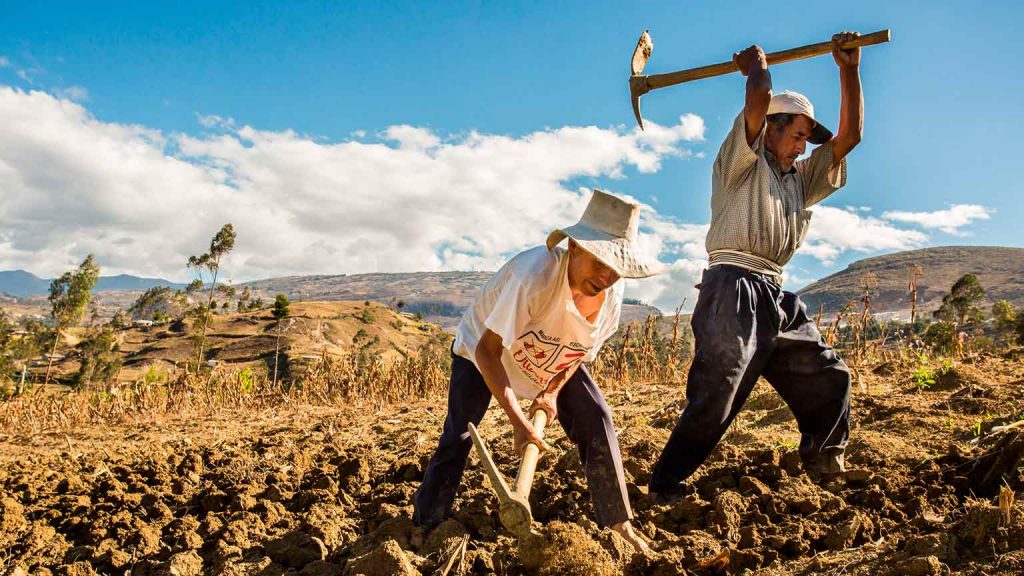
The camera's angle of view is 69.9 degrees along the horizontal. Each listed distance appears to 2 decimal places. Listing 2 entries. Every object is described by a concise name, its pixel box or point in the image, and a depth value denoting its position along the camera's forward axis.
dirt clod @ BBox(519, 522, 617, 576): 2.29
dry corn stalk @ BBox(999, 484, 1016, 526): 2.14
